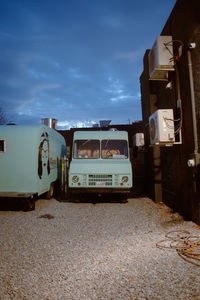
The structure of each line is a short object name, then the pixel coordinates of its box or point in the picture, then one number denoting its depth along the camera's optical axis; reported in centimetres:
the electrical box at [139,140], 768
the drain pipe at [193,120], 448
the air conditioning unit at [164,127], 509
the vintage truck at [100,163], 675
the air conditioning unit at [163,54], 527
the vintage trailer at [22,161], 605
